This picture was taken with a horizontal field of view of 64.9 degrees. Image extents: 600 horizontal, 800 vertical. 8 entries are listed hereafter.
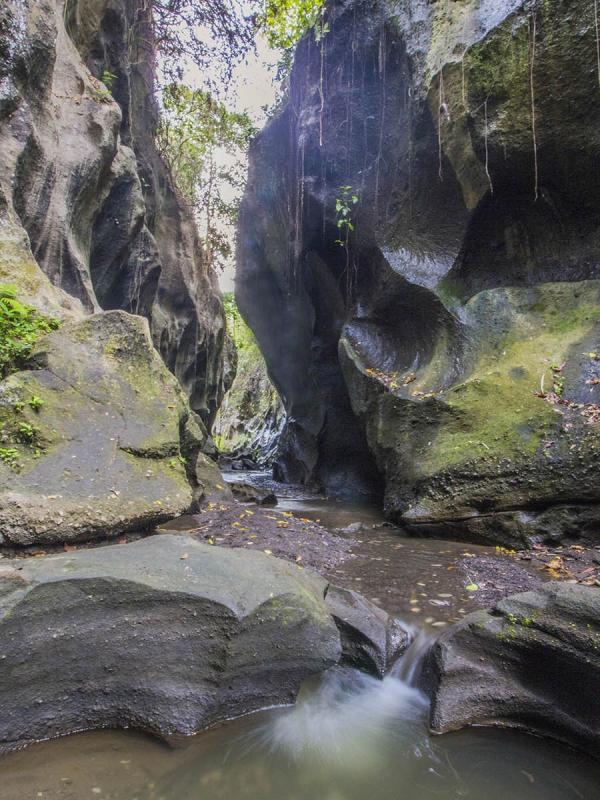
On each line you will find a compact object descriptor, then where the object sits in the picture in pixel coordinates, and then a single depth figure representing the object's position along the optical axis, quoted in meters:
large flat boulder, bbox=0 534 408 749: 2.35
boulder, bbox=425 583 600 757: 2.52
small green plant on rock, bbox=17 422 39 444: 4.12
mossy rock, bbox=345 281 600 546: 5.80
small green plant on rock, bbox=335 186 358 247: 10.00
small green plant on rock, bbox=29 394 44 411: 4.34
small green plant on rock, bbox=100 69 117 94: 9.68
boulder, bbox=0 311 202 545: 3.72
